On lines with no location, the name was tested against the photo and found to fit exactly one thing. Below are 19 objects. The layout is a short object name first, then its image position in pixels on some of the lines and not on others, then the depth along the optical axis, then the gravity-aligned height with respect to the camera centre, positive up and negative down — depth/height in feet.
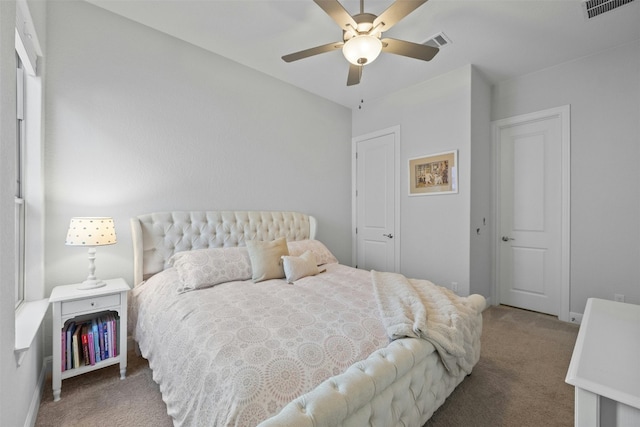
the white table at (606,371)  2.33 -1.60
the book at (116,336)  6.50 -3.09
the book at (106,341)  6.39 -3.12
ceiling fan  5.42 +4.10
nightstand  5.77 -2.31
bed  3.29 -2.09
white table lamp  6.03 -0.55
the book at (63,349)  5.88 -3.07
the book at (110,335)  6.43 -2.99
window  5.76 +0.55
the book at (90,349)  6.19 -3.21
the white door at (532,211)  10.16 -0.04
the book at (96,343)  6.25 -3.11
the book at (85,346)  6.15 -3.12
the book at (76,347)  6.03 -3.09
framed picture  10.68 +1.54
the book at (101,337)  6.33 -3.00
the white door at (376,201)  12.73 +0.51
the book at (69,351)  5.98 -3.14
